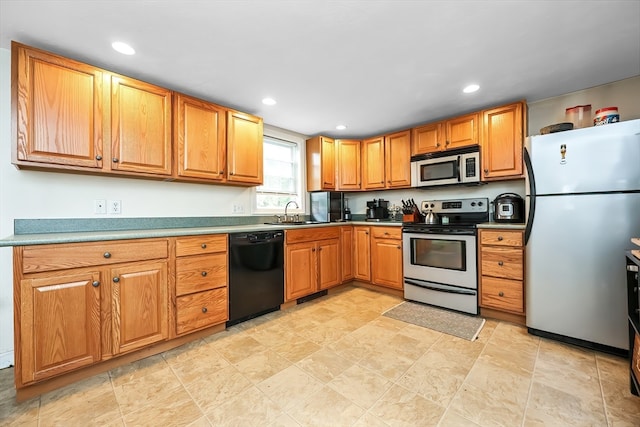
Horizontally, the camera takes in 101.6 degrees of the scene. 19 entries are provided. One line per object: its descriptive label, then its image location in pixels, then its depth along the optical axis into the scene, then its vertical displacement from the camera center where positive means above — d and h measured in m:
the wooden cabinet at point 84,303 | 1.51 -0.56
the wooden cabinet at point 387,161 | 3.53 +0.75
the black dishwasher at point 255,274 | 2.44 -0.58
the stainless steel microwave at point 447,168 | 2.96 +0.55
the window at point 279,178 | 3.49 +0.53
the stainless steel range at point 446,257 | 2.70 -0.49
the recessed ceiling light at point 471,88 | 2.46 +1.20
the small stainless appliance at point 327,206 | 3.79 +0.13
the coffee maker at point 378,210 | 4.02 +0.06
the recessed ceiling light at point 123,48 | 1.78 +1.18
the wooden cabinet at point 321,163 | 3.78 +0.75
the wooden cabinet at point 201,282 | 2.10 -0.56
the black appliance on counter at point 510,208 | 2.71 +0.05
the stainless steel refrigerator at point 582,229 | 1.89 -0.13
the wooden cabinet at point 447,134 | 2.97 +0.96
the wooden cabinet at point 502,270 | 2.43 -0.55
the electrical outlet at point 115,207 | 2.22 +0.08
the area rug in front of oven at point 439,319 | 2.35 -1.06
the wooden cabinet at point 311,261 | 2.93 -0.56
